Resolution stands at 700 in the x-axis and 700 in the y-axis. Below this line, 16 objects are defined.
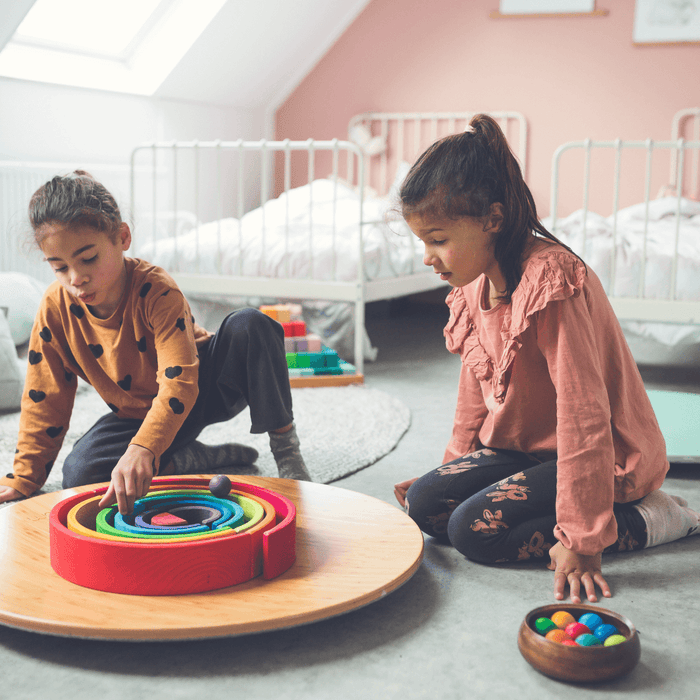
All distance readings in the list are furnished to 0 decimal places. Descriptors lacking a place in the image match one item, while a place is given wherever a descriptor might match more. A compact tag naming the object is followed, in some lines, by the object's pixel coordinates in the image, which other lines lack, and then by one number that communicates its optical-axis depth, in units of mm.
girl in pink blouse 1079
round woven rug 1728
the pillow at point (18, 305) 2459
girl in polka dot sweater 1250
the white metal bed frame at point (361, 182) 2744
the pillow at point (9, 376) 2148
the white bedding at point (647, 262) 2467
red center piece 1073
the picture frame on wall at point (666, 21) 3879
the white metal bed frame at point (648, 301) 2408
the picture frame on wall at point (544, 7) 4047
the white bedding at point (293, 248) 2824
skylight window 3334
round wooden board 896
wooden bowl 861
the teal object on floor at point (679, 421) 1676
